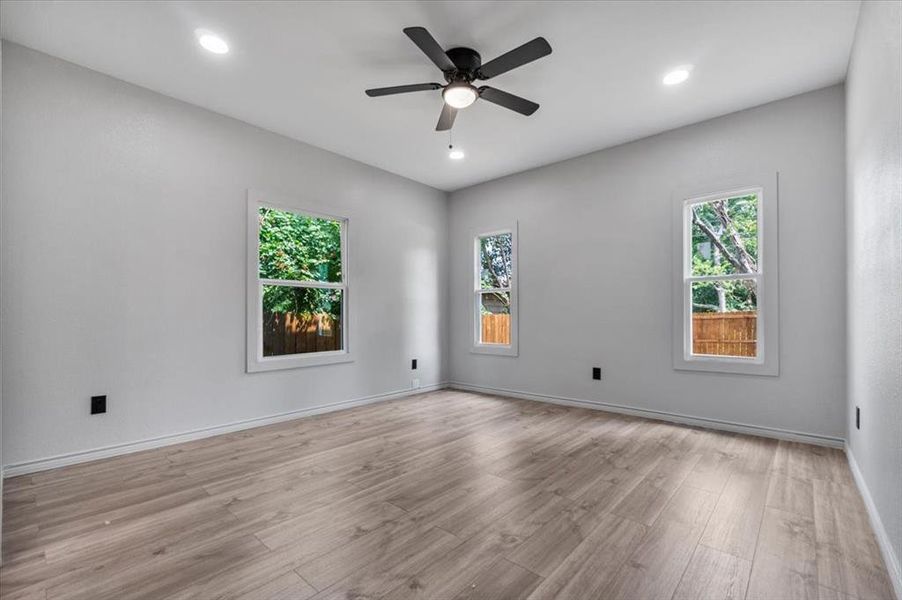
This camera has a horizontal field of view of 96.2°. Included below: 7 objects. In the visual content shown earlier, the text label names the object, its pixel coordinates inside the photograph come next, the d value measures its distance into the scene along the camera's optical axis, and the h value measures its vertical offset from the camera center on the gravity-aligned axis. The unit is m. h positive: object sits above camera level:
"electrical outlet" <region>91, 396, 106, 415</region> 2.79 -0.71
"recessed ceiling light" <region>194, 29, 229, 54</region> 2.48 +1.64
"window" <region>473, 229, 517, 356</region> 5.00 +0.13
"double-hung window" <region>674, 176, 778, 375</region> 3.33 +0.18
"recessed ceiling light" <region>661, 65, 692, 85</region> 2.84 +1.65
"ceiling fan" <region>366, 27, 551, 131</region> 2.21 +1.41
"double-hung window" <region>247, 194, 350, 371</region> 3.68 +0.15
